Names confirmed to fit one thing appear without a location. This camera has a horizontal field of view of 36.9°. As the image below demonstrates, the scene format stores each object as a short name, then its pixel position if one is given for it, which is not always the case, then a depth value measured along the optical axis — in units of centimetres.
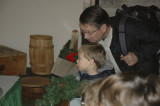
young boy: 212
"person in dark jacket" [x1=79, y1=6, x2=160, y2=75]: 223
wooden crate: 435
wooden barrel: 468
